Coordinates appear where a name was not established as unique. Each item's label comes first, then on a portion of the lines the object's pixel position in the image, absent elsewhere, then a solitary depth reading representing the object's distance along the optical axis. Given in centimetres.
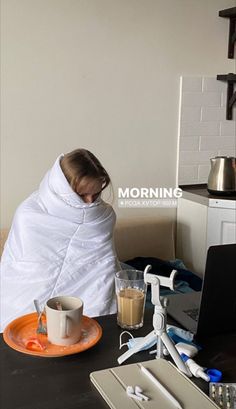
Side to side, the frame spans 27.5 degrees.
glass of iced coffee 122
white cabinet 259
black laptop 116
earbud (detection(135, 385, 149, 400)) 91
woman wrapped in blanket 163
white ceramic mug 107
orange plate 107
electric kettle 262
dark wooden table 91
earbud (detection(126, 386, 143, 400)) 91
